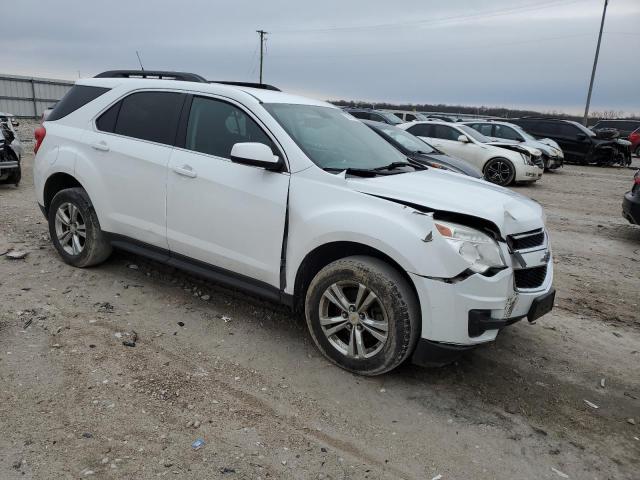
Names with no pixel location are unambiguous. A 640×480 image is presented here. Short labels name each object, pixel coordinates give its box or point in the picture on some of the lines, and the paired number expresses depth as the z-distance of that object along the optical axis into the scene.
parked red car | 23.64
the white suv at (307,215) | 3.08
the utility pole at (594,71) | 33.12
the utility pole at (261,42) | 52.81
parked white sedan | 12.86
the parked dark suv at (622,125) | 27.47
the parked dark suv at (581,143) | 19.28
